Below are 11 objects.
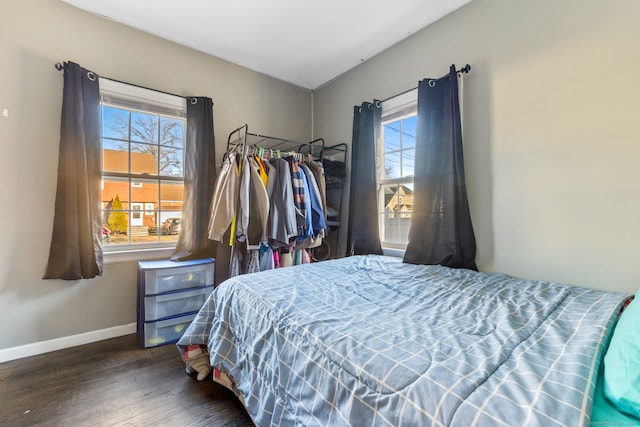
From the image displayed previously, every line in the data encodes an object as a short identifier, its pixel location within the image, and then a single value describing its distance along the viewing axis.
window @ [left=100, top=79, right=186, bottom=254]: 2.22
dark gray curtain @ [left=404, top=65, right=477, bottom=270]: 1.87
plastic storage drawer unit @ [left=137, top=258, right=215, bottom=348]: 2.02
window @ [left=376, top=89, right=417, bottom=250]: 2.39
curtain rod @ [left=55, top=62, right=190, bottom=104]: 1.92
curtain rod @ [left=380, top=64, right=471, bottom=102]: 1.89
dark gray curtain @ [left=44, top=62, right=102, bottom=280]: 1.90
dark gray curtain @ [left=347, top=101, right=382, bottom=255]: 2.51
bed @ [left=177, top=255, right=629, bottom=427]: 0.60
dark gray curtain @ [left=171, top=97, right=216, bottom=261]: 2.38
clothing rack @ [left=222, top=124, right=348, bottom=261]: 2.69
